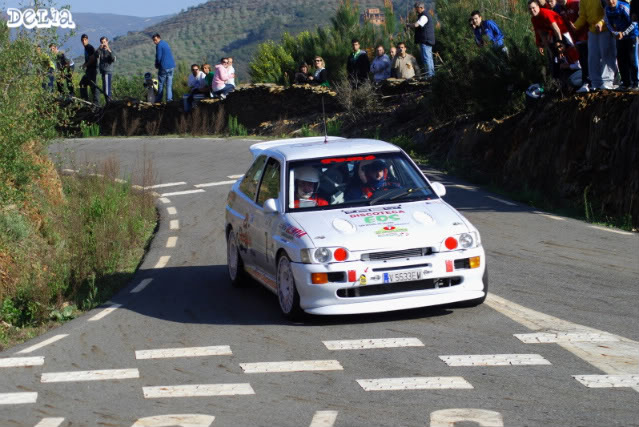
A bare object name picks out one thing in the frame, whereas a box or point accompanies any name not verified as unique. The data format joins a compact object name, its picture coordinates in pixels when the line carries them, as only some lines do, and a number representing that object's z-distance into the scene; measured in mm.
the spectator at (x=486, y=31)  25203
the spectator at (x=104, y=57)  35938
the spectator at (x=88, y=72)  36656
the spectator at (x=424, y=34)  28453
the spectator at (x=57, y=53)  20227
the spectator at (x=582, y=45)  19453
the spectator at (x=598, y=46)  18438
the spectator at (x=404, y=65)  31516
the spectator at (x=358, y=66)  32031
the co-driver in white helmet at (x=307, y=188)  11750
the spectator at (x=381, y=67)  32219
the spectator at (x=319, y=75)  33656
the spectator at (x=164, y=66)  34531
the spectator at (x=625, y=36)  17953
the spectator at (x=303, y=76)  35750
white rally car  10641
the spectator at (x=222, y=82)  36031
